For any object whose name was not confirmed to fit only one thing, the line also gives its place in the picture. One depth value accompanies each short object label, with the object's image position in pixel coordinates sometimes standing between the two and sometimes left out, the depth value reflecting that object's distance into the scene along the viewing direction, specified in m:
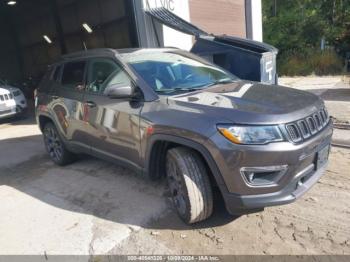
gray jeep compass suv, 2.96
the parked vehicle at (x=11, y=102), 10.05
